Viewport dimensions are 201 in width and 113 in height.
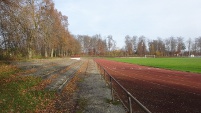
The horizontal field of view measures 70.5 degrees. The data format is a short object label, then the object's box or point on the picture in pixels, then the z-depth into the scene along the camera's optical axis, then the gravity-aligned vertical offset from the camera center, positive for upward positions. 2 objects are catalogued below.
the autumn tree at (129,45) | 101.57 +5.86
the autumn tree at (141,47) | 99.67 +3.85
